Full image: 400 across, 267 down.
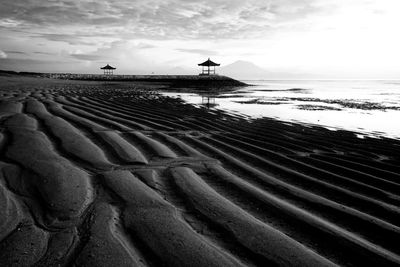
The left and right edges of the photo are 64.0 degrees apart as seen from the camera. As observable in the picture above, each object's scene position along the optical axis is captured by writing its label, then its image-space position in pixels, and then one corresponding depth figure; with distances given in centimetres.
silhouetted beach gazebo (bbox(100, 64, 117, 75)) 5905
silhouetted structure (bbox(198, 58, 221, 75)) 4808
